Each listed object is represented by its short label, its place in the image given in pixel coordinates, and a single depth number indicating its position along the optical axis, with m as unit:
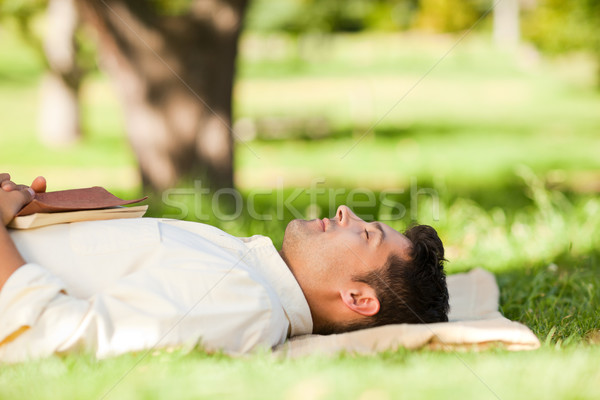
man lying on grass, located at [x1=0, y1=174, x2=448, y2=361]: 5.01
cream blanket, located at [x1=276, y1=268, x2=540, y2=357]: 5.68
